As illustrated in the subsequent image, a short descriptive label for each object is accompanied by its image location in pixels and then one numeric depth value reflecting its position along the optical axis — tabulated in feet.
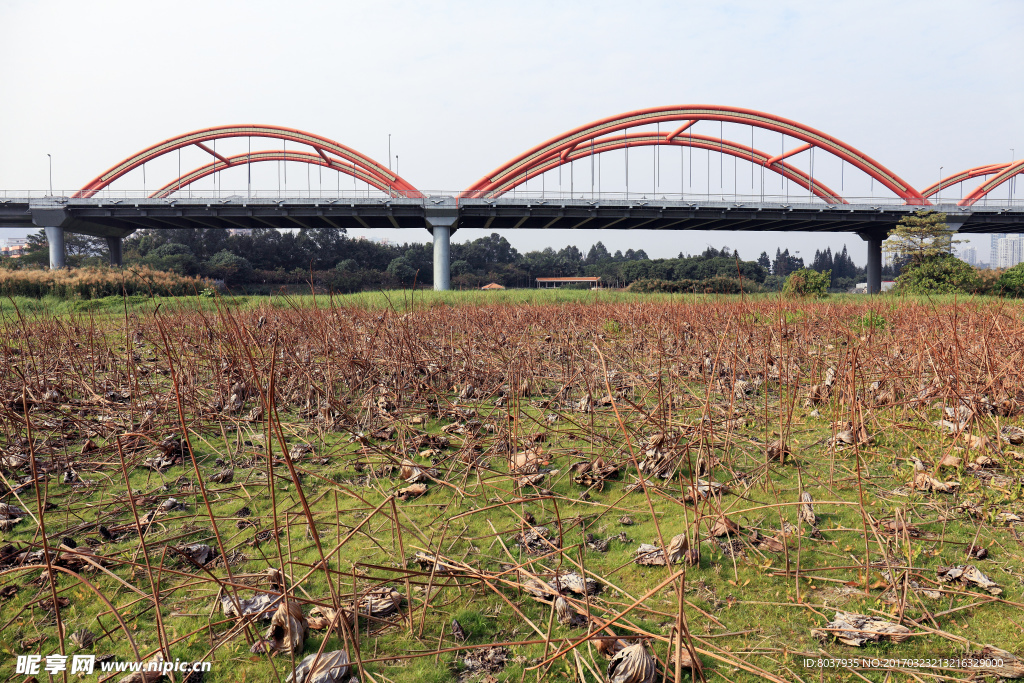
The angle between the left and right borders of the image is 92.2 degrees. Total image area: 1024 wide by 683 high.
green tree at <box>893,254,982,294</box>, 81.56
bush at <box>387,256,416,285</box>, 210.38
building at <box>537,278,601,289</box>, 230.44
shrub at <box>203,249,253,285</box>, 169.48
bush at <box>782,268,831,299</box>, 76.79
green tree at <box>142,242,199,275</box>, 165.24
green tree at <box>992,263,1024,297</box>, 77.24
